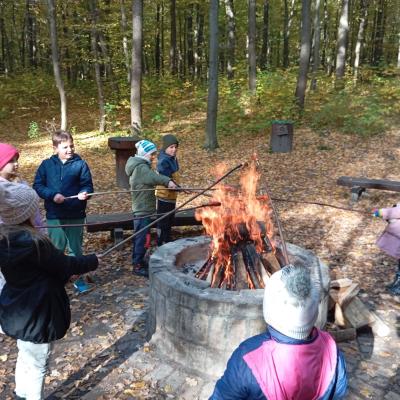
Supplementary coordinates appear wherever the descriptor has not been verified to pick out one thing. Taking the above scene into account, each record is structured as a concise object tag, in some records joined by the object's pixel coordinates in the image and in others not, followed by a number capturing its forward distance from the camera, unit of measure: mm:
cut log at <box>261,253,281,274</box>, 4635
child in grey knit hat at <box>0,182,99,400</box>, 2717
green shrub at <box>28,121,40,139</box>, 16875
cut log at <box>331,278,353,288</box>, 4892
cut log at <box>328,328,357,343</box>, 4422
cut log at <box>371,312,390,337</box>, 4595
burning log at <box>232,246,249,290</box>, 4422
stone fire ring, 3707
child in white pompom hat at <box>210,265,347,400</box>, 1735
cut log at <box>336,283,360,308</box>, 4652
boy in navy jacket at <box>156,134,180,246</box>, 5984
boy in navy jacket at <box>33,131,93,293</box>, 4891
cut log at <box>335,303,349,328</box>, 4590
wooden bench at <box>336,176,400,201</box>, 8575
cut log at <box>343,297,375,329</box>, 4562
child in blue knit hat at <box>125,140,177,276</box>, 5594
